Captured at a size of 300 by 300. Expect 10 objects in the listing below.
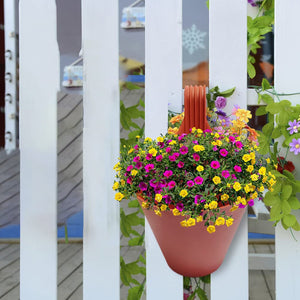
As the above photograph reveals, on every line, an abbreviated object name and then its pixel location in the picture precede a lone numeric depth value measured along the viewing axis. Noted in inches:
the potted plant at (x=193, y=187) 31.3
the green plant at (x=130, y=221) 43.8
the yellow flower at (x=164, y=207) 31.4
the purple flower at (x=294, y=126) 37.3
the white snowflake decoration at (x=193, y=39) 83.9
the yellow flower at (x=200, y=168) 31.0
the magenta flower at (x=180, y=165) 31.5
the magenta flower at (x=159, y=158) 32.3
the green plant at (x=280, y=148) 38.0
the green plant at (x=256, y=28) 42.6
